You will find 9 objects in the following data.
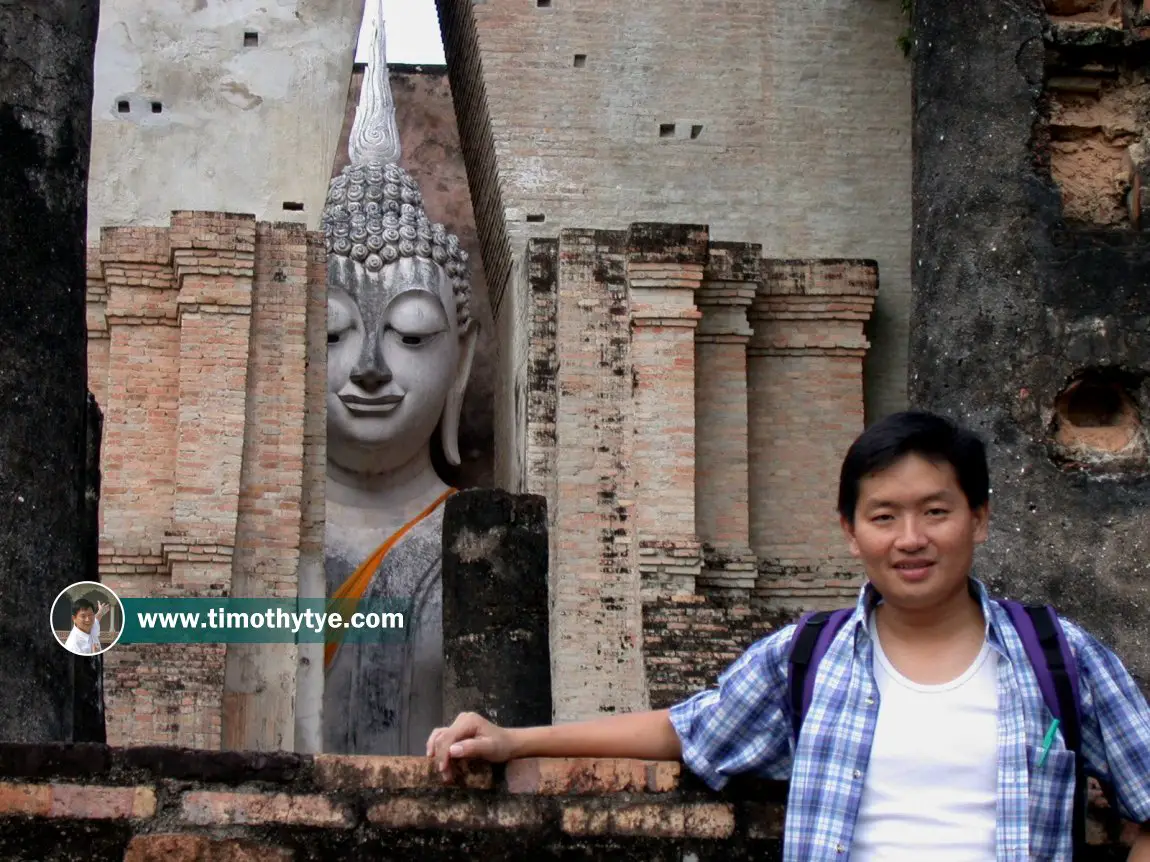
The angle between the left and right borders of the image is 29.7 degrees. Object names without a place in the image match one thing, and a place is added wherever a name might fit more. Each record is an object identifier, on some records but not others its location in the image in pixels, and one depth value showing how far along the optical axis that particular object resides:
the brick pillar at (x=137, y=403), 11.37
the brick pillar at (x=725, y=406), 11.78
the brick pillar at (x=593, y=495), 11.15
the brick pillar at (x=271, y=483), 11.10
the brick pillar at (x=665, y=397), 11.28
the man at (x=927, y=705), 3.94
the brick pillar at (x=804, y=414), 11.99
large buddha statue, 11.59
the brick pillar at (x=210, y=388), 11.23
